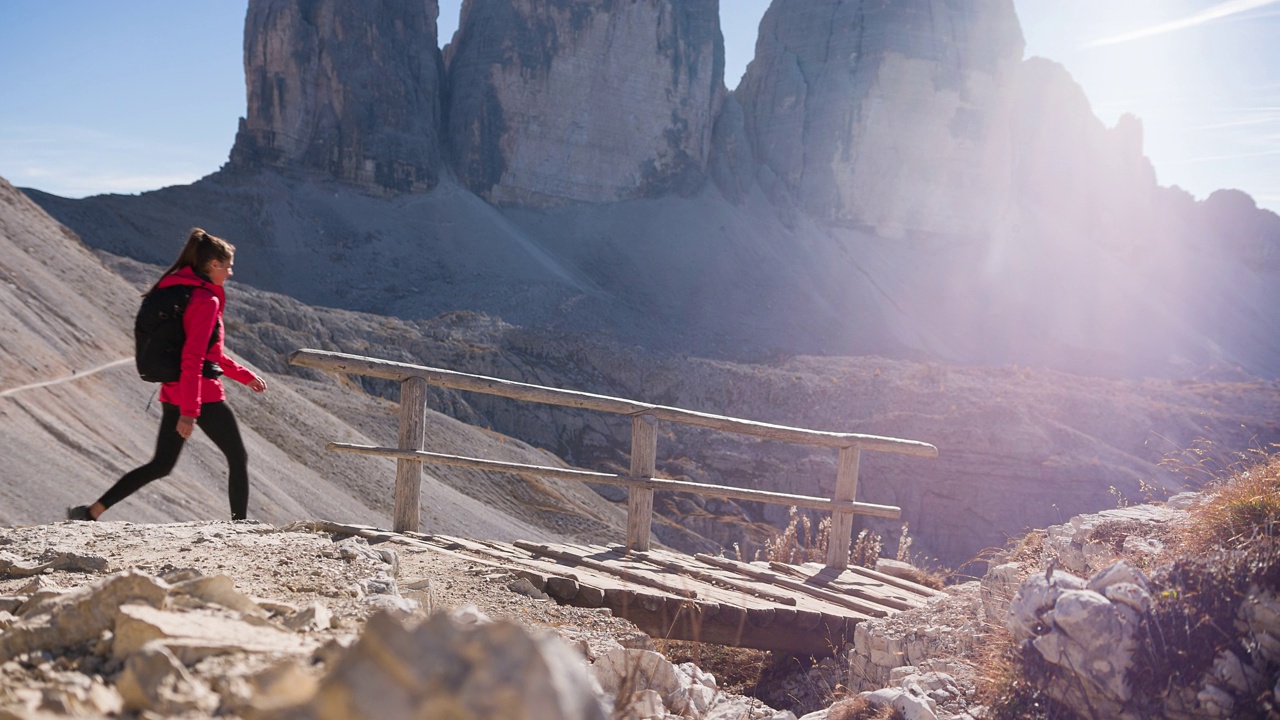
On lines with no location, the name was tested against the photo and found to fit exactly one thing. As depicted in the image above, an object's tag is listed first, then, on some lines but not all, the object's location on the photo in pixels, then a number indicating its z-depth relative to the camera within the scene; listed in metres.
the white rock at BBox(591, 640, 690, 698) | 3.89
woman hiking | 4.87
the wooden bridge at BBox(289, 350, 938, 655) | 5.25
